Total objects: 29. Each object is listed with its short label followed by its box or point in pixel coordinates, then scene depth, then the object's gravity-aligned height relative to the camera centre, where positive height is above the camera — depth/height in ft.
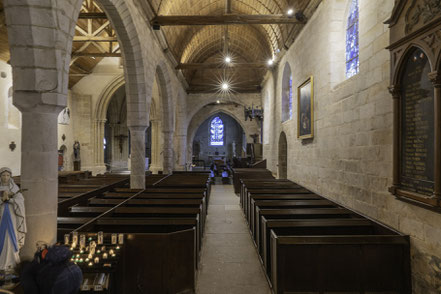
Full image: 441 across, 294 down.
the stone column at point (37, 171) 9.44 -0.69
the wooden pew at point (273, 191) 20.92 -3.03
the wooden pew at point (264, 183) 24.47 -2.97
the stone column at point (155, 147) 45.59 +0.86
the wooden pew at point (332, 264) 10.16 -4.17
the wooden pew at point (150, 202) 16.81 -3.16
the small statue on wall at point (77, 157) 41.49 -0.85
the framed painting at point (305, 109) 21.77 +3.73
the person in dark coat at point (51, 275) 5.53 -2.56
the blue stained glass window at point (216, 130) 87.30 +7.08
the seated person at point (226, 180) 46.03 -4.73
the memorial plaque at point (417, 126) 9.82 +1.02
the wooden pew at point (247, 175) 35.50 -2.99
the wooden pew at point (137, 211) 14.58 -3.23
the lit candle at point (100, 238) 9.59 -3.08
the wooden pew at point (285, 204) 16.47 -3.16
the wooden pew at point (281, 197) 18.43 -3.07
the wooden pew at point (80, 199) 16.35 -3.16
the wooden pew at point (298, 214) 14.33 -3.28
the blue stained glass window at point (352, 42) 16.67 +7.02
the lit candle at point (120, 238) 9.80 -3.14
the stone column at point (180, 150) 51.83 +0.37
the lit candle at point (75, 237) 9.57 -3.03
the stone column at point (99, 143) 43.32 +1.28
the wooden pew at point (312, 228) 12.44 -3.58
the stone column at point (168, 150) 36.78 +0.25
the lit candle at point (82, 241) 9.45 -3.13
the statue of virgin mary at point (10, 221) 7.97 -2.10
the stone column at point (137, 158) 22.65 -0.53
